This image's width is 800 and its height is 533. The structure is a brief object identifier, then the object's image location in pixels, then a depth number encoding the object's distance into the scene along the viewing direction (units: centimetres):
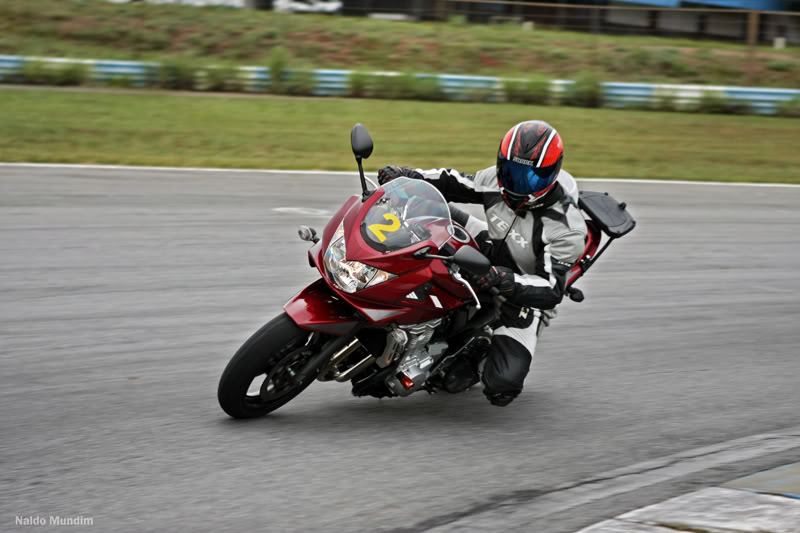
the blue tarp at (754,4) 2955
